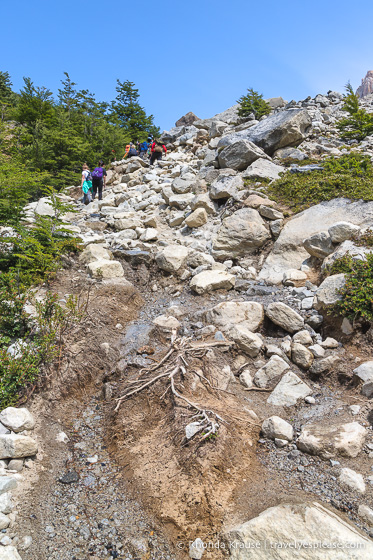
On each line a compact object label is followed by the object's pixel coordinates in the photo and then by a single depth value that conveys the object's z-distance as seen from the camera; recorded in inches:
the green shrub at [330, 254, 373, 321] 233.0
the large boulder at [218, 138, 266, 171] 534.3
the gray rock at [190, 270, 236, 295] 336.2
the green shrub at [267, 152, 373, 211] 385.4
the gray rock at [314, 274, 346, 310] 255.3
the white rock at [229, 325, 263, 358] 243.1
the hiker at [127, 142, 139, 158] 838.5
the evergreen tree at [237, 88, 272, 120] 831.7
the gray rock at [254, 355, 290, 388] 226.4
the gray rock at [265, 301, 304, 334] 259.6
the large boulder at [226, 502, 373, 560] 117.4
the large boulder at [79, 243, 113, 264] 377.1
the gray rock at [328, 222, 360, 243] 309.9
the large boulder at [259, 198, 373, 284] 350.6
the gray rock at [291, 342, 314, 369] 232.0
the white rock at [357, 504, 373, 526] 133.2
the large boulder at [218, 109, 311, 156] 574.2
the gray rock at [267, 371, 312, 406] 210.2
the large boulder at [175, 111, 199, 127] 1273.4
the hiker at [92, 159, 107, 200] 618.5
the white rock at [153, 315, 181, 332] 275.9
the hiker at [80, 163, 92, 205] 640.1
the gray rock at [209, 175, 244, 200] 467.6
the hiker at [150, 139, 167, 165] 771.4
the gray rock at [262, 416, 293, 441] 177.3
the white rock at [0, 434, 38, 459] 165.6
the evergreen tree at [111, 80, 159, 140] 1118.4
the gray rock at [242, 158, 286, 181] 492.1
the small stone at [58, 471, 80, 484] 168.1
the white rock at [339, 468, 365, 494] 145.8
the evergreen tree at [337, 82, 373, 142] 625.0
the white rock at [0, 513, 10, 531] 135.6
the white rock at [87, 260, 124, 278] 346.0
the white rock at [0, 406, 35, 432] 180.5
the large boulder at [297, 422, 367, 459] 162.6
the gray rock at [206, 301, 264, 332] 270.2
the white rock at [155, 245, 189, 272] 367.9
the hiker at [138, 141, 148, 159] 884.0
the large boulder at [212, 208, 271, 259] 390.9
